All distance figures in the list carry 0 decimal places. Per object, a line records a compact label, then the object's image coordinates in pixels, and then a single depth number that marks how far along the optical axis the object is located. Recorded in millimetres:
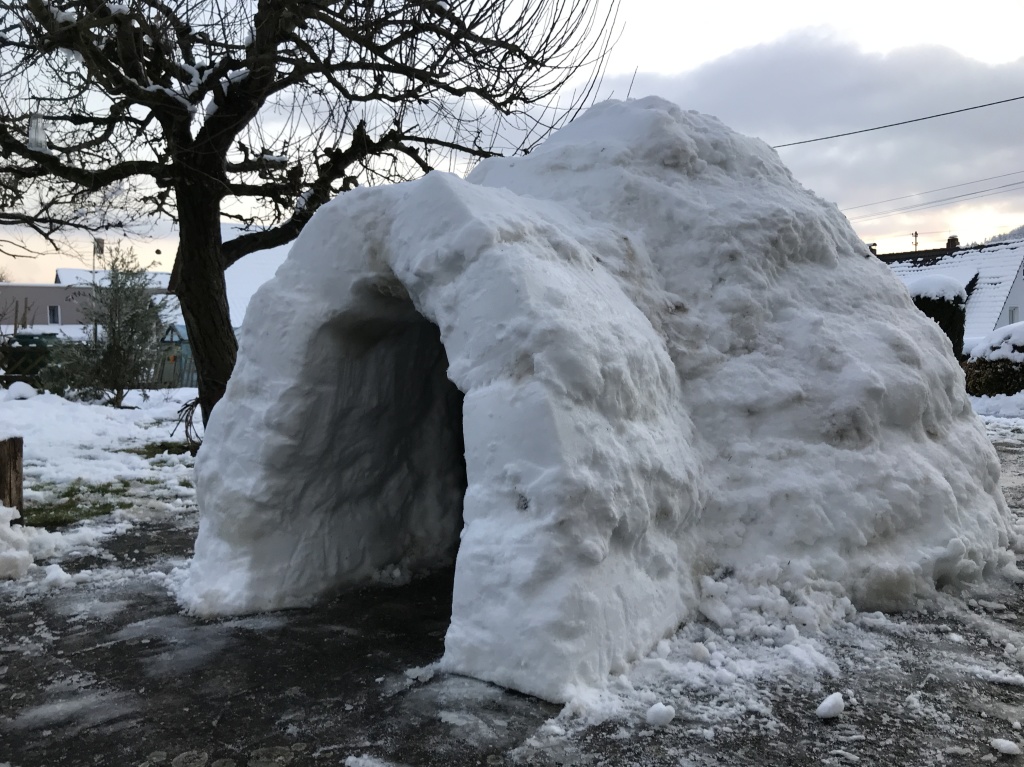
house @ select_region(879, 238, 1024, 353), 25069
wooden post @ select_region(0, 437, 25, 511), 5477
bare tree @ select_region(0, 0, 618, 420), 6480
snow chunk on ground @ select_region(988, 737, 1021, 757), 2299
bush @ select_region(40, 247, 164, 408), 14609
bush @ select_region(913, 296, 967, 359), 12477
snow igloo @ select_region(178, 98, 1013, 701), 2807
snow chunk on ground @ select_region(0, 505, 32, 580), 4461
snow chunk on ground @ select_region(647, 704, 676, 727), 2443
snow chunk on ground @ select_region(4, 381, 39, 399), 12945
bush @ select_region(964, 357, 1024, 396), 13320
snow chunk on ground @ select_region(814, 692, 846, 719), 2504
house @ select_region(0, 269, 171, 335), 34969
